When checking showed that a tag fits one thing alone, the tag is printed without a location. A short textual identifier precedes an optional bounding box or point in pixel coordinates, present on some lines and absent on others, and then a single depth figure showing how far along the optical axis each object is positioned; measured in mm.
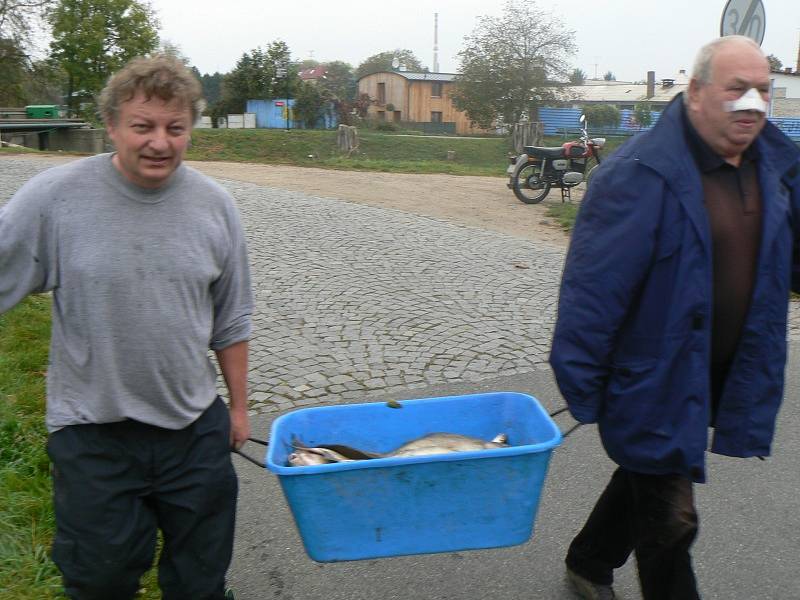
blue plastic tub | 2336
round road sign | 6461
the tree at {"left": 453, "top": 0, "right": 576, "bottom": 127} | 38594
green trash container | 34812
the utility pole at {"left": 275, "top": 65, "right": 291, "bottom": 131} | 42875
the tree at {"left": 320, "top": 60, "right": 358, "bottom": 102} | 61562
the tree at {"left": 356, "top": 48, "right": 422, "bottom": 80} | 84281
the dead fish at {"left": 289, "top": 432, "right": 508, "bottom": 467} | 2594
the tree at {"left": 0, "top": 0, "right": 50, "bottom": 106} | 37875
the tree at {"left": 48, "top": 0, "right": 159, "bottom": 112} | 39969
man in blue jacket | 2375
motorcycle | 14266
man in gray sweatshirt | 2230
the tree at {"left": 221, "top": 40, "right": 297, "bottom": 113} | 42219
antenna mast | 90000
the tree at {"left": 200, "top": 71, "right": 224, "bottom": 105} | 80538
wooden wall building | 62250
